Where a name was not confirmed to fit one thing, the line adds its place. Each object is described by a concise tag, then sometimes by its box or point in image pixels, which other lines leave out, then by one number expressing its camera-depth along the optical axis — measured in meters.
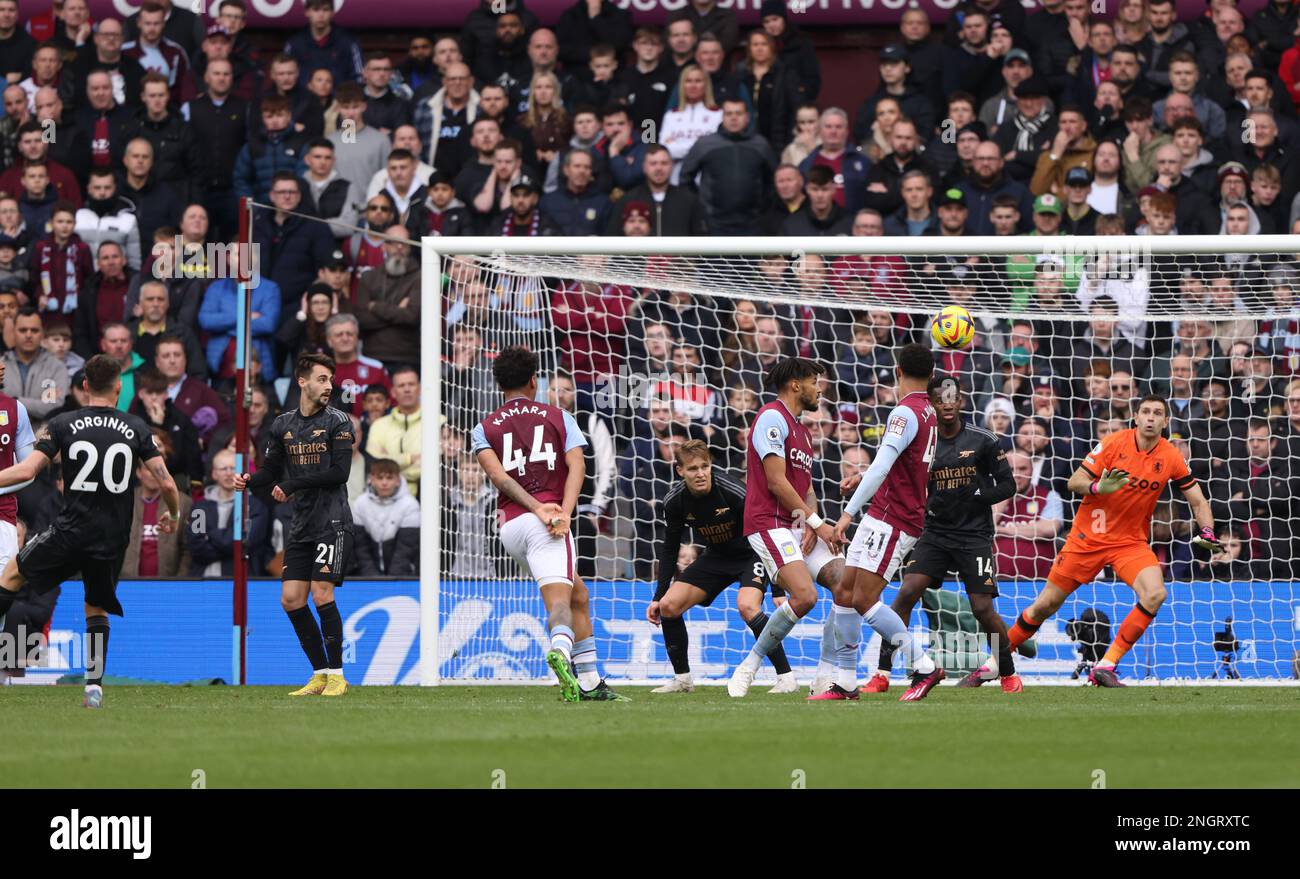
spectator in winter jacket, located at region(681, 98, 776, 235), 17.17
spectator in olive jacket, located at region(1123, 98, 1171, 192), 17.02
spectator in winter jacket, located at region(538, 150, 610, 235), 17.08
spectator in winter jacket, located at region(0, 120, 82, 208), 18.38
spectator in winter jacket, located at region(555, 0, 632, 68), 19.39
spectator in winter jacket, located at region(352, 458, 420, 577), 14.76
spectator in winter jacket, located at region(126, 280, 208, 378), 16.58
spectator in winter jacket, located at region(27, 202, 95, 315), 17.19
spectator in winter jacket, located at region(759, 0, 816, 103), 18.62
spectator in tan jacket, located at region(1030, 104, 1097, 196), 17.14
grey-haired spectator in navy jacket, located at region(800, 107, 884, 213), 17.03
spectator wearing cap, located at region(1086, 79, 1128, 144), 17.44
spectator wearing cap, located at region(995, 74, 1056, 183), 17.31
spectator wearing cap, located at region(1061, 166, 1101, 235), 16.33
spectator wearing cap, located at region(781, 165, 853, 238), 16.56
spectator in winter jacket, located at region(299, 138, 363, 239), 17.48
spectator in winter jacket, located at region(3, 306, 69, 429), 16.19
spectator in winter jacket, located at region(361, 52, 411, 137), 18.61
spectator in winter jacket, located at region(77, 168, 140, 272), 17.50
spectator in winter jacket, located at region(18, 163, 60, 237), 17.78
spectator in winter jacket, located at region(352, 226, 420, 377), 16.33
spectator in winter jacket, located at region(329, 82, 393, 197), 18.05
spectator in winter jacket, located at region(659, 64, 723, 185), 18.02
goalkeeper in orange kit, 12.48
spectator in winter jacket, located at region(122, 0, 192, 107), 19.44
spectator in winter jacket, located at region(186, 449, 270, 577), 14.86
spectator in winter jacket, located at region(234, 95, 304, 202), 18.14
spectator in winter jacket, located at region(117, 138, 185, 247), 17.81
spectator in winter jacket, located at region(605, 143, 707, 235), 16.64
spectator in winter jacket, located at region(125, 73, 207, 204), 18.14
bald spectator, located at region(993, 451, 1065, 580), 14.75
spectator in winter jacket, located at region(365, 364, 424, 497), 15.52
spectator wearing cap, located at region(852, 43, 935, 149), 17.91
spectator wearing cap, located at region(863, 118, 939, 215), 16.81
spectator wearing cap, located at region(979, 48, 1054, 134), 17.77
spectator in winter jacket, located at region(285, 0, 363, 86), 19.36
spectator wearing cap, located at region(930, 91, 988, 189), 17.11
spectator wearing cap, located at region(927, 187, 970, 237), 16.05
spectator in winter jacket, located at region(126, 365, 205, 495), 15.65
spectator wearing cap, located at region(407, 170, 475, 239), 17.03
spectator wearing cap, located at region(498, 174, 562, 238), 16.88
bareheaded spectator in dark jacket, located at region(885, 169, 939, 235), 16.50
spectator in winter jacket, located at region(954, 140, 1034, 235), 16.62
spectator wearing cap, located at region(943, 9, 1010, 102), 18.30
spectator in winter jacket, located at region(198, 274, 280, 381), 16.78
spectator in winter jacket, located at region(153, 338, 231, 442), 16.00
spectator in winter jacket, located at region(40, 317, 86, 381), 16.48
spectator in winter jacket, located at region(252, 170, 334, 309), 17.02
